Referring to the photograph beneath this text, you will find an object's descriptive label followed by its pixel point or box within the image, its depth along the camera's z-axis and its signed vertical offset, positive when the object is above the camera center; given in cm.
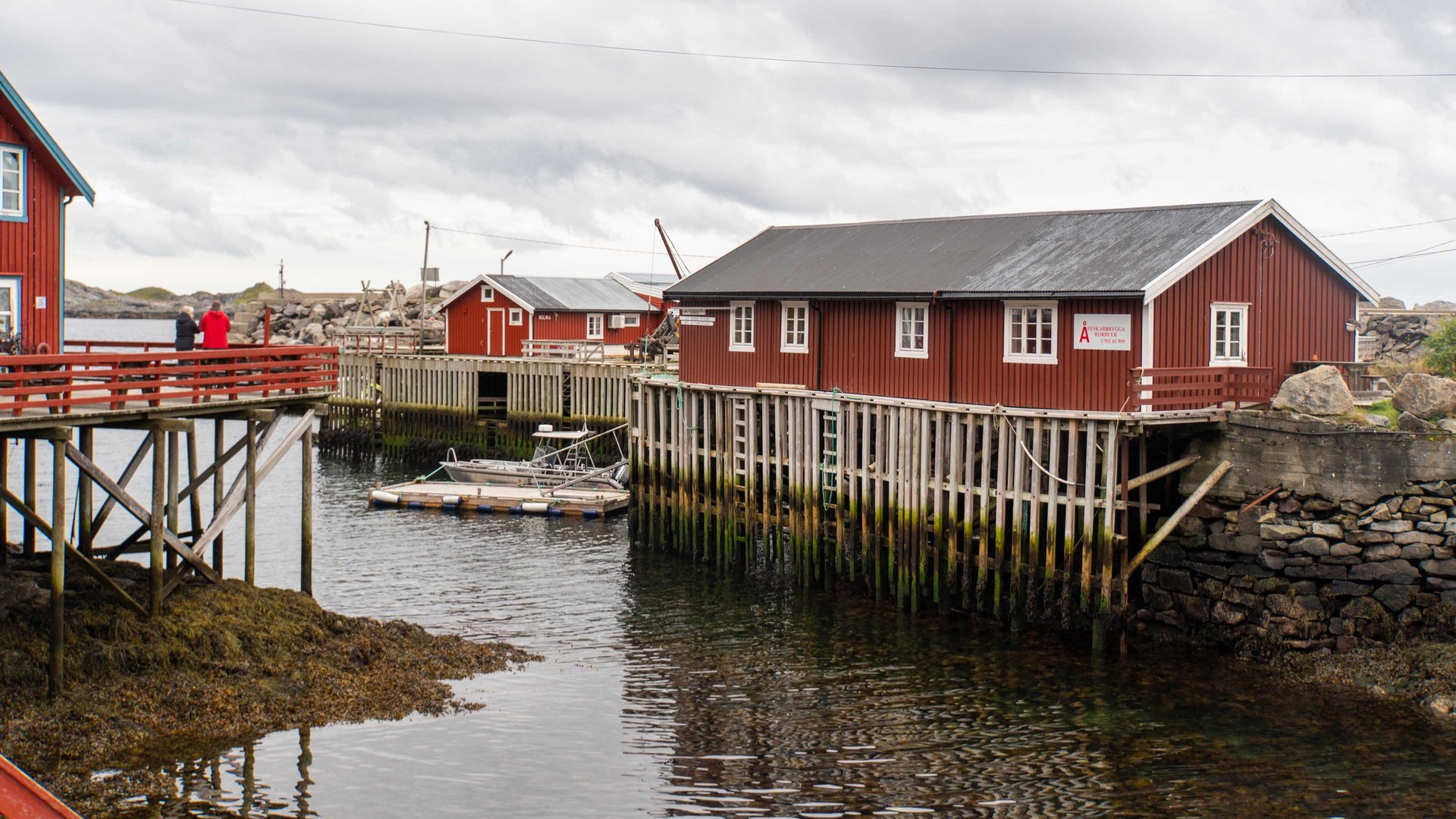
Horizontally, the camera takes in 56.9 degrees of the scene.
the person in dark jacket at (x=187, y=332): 2329 +87
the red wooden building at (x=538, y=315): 6281 +338
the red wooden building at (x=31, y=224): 2370 +282
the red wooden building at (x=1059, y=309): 2644 +176
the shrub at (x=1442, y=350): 3322 +115
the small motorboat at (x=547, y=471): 4500 -294
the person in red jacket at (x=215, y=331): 2309 +89
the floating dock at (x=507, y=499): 4169 -360
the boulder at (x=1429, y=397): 2402 -5
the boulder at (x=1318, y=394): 2453 -3
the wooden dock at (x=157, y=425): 1880 -64
